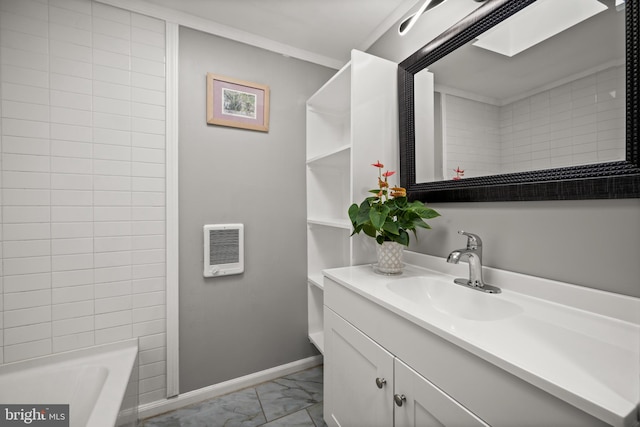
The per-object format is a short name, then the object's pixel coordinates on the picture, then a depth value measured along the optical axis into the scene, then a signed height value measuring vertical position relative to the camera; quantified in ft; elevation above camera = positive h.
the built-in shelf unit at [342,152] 4.55 +1.19
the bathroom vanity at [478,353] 1.59 -1.01
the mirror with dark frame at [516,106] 2.39 +1.28
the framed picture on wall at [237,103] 5.28 +2.29
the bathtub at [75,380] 3.78 -2.41
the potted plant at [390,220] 3.76 -0.06
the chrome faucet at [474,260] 3.22 -0.55
